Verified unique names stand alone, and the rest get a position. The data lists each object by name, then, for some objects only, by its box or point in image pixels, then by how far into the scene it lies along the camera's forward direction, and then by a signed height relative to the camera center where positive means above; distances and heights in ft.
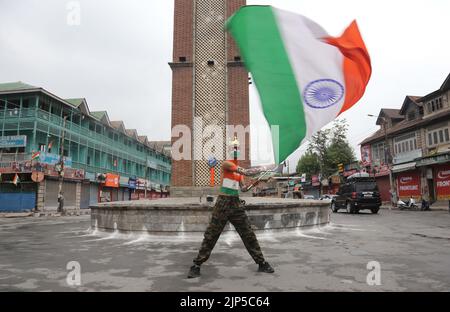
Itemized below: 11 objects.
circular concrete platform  29.71 -2.27
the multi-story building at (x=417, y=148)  93.91 +13.86
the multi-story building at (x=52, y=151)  94.84 +13.43
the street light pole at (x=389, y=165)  102.23 +8.61
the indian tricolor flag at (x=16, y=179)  91.76 +3.53
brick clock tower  48.80 +16.64
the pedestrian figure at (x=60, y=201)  89.25 -2.47
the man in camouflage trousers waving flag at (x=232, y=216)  16.28 -1.24
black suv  67.41 -0.78
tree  172.76 +22.28
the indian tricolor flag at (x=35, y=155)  92.81 +10.21
